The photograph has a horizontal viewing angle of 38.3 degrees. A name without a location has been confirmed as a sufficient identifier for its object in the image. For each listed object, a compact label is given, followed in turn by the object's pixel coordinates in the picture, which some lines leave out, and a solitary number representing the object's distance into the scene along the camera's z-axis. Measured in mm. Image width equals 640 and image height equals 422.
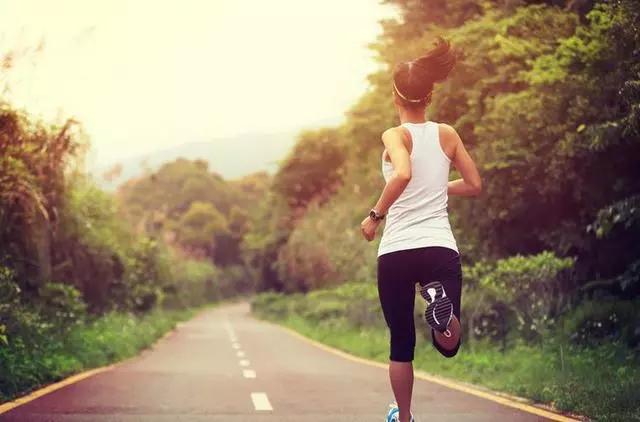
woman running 4406
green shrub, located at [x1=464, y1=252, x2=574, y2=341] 12438
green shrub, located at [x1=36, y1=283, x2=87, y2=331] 13750
